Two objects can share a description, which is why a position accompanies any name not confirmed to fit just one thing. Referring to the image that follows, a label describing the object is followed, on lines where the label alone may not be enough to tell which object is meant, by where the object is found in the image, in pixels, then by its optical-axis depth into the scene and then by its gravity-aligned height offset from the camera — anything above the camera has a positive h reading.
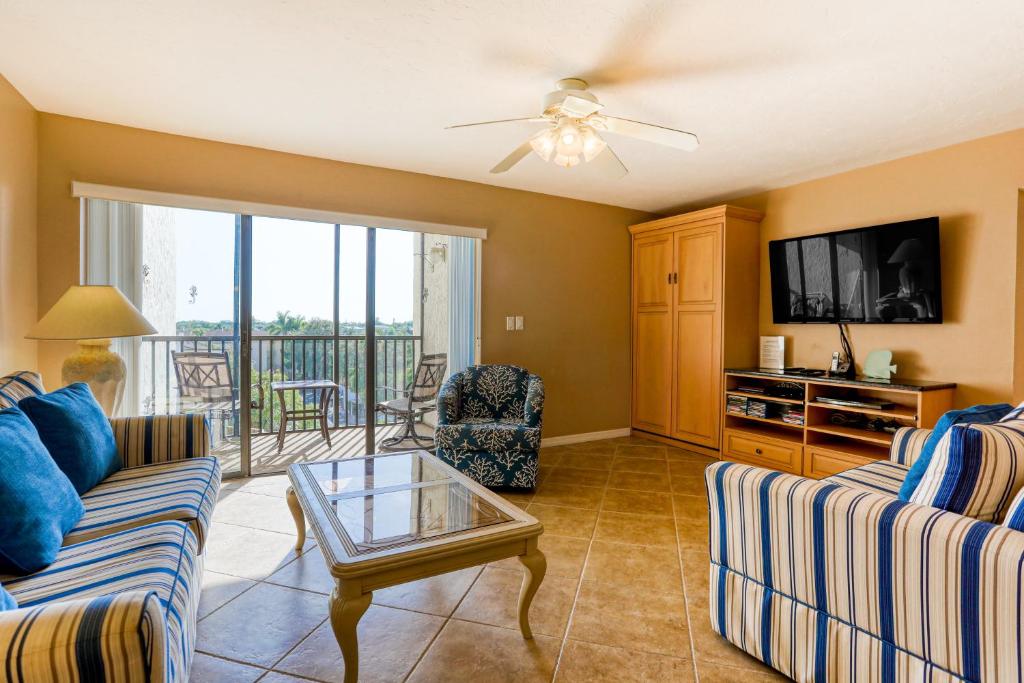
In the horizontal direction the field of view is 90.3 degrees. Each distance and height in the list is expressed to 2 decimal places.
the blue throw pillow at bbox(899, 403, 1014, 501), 1.61 -0.29
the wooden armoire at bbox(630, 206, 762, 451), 4.29 +0.26
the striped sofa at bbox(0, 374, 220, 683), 0.83 -0.56
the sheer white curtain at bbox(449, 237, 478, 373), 4.34 +0.34
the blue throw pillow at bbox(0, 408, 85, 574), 1.31 -0.44
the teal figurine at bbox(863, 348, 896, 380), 3.52 -0.15
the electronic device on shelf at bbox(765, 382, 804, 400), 3.81 -0.37
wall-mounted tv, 3.33 +0.49
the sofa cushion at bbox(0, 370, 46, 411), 1.82 -0.18
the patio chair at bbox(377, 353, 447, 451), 4.35 -0.47
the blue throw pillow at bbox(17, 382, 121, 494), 1.82 -0.34
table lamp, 2.42 +0.06
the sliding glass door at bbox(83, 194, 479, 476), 3.35 +0.15
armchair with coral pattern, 3.38 -0.66
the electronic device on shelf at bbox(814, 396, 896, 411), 3.33 -0.40
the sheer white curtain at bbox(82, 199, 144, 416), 3.13 +0.55
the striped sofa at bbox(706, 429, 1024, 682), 1.18 -0.65
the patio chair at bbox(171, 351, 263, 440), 3.52 -0.30
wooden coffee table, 1.47 -0.63
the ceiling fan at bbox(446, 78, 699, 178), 2.29 +1.00
